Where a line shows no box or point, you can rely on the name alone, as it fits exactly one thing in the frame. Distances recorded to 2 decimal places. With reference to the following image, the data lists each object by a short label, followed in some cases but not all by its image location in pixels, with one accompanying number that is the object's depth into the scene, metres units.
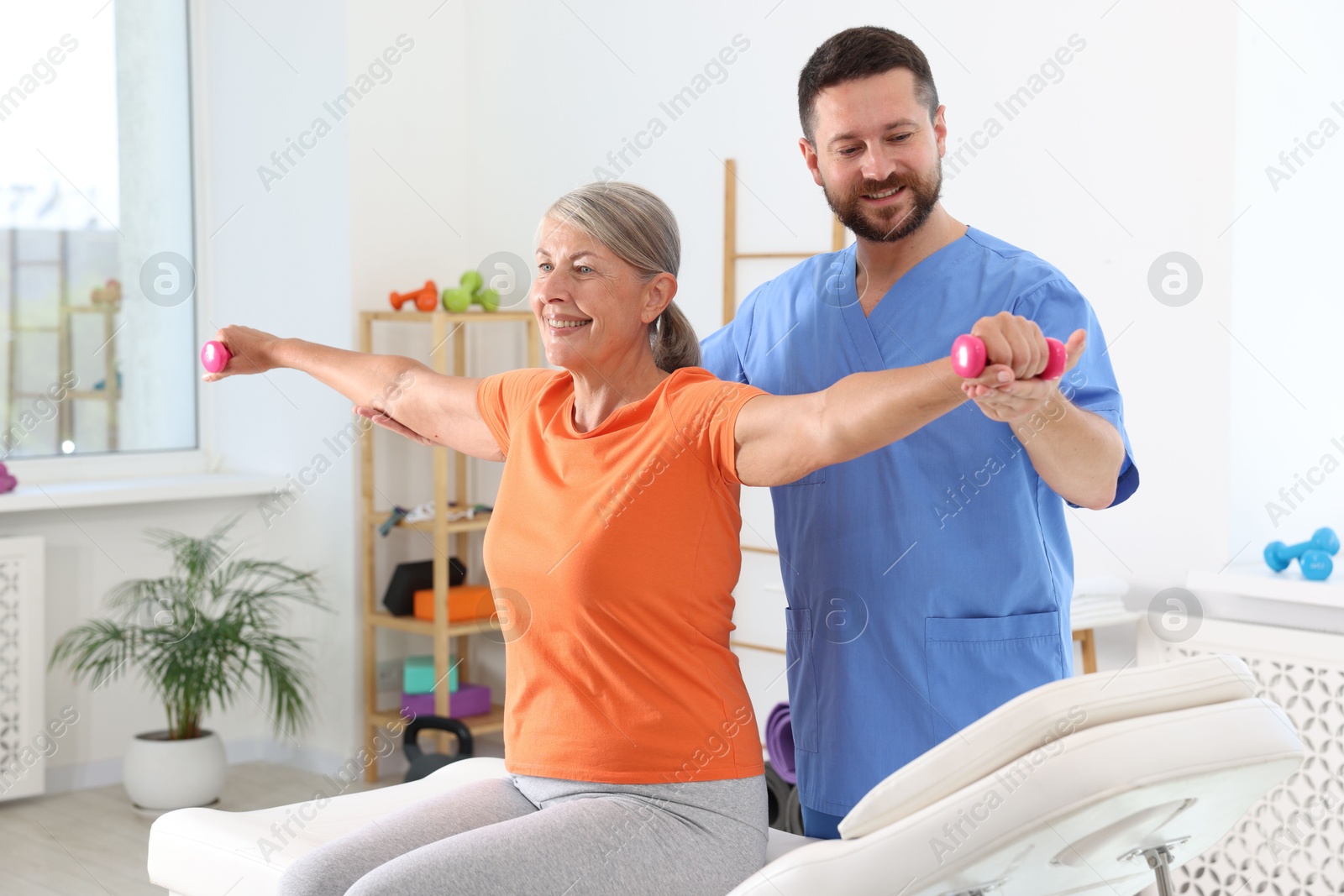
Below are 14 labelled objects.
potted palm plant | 3.59
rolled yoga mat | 2.55
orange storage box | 3.89
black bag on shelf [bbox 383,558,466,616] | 3.93
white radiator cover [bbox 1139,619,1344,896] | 2.58
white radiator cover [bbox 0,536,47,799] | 3.61
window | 3.94
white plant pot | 3.61
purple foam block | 3.92
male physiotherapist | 1.56
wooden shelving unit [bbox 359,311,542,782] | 3.82
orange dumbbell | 3.84
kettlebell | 3.45
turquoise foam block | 3.93
